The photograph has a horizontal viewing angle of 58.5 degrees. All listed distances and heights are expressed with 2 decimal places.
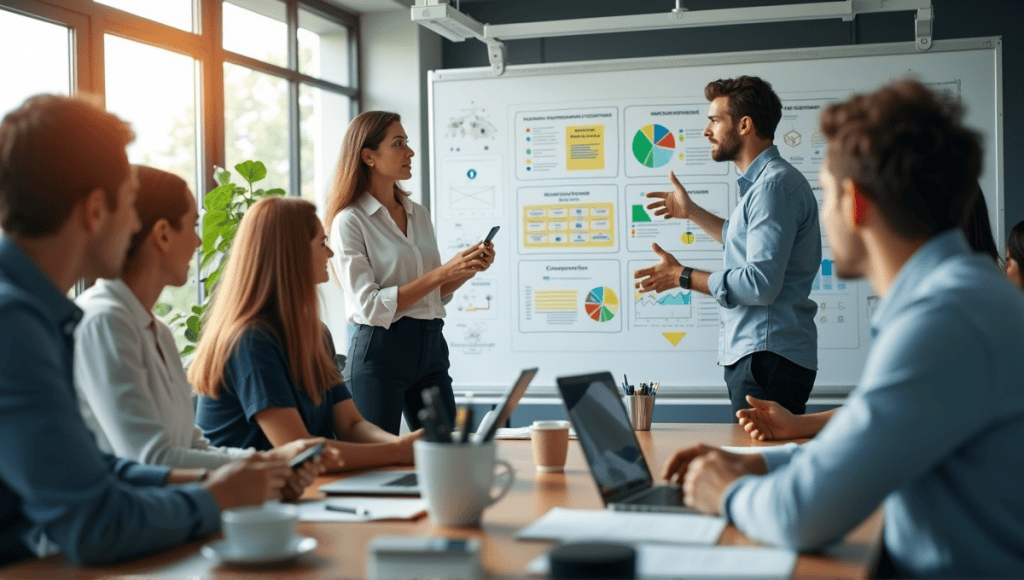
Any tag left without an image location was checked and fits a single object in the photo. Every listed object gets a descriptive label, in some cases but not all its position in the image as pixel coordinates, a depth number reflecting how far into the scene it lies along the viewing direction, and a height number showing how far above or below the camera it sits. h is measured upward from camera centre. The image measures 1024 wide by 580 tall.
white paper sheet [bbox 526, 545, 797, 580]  1.01 -0.35
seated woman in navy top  1.85 -0.17
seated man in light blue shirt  1.00 -0.14
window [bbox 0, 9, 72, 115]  3.07 +0.76
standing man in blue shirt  2.82 -0.03
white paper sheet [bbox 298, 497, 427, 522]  1.33 -0.37
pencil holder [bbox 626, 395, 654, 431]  2.30 -0.37
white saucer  1.08 -0.34
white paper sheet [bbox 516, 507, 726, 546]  1.18 -0.36
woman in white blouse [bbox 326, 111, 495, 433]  3.02 -0.04
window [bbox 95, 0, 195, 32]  3.62 +1.09
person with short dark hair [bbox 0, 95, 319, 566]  1.06 -0.10
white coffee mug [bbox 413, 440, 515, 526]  1.25 -0.29
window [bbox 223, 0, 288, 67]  4.33 +1.18
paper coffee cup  1.76 -0.35
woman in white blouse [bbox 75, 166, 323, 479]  1.54 -0.15
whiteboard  4.20 +0.30
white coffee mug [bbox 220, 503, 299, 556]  1.09 -0.32
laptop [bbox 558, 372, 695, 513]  1.42 -0.31
